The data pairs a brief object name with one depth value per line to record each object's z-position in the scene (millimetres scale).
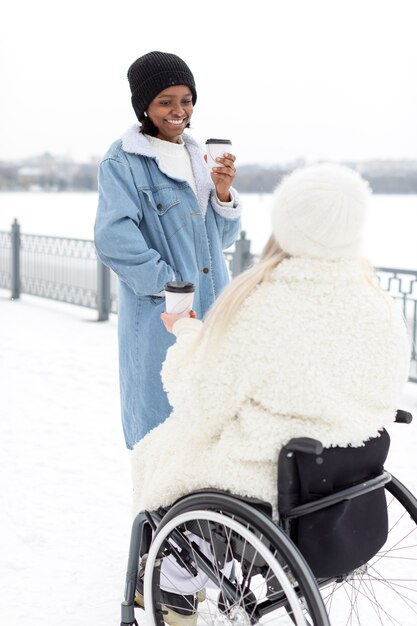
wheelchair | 1504
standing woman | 2164
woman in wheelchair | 1524
